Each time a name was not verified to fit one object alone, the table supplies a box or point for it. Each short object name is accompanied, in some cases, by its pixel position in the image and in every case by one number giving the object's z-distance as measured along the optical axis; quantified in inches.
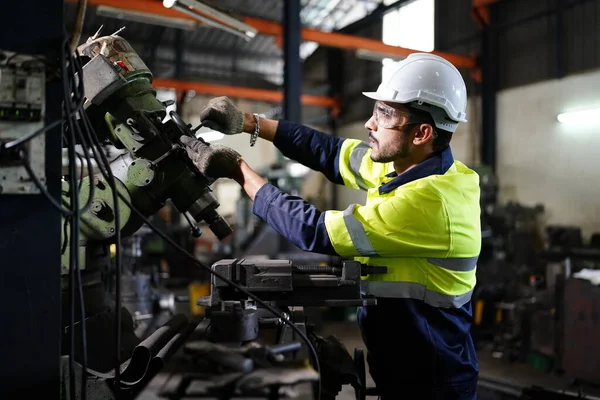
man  55.2
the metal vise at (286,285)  52.6
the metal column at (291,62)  207.5
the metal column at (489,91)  286.7
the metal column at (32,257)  41.7
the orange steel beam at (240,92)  321.1
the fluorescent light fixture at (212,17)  135.0
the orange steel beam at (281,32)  194.2
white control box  40.1
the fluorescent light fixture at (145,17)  193.9
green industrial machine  58.9
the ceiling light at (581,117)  234.4
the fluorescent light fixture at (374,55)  249.1
